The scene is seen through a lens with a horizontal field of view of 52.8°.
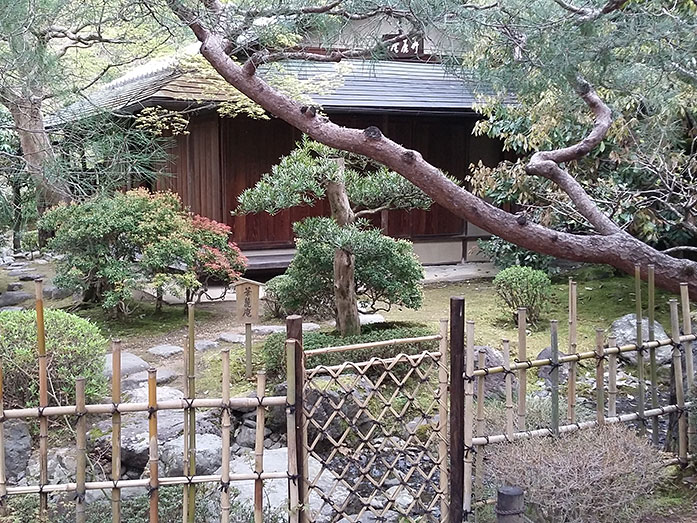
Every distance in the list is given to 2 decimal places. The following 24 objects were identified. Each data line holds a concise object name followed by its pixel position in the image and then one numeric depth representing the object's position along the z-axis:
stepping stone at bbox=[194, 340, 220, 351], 7.17
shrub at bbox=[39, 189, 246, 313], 7.79
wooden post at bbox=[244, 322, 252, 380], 5.92
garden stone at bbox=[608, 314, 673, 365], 6.74
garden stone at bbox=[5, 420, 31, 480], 4.25
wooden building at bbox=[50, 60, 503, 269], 10.80
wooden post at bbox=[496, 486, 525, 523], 3.22
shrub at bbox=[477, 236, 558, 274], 11.03
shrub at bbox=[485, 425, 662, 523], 3.39
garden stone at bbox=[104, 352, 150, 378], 6.06
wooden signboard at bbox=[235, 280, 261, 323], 6.94
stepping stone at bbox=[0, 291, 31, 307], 9.97
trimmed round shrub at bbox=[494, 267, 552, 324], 8.27
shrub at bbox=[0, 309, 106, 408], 4.86
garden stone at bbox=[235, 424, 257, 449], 5.11
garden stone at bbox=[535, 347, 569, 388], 6.45
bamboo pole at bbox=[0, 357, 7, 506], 3.06
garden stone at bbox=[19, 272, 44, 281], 12.32
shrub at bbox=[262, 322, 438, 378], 5.86
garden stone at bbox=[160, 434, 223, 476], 4.06
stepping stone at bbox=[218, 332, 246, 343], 7.39
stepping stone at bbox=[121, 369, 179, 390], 5.83
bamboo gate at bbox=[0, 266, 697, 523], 3.00
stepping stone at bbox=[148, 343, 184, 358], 6.92
